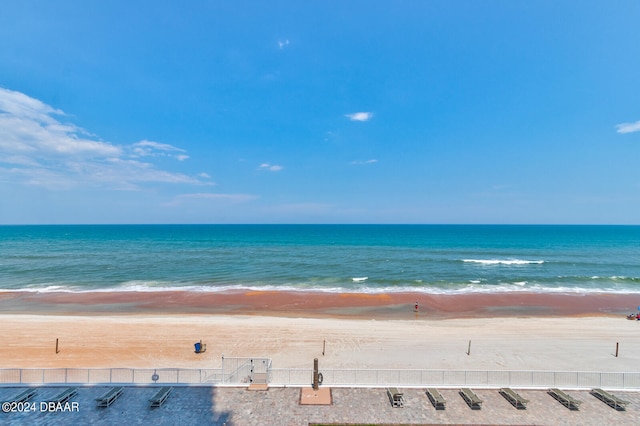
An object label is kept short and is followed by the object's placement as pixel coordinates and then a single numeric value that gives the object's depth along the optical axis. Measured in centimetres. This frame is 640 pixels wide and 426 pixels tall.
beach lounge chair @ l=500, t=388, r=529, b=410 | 1141
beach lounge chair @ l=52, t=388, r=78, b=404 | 1136
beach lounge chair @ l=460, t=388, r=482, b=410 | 1134
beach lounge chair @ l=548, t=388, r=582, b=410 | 1144
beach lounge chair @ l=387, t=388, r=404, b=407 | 1150
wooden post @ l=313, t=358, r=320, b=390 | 1245
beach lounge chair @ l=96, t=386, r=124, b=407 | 1118
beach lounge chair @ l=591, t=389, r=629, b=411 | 1152
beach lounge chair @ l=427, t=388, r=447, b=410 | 1131
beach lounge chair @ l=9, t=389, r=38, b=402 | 1131
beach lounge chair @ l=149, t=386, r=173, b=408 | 1124
